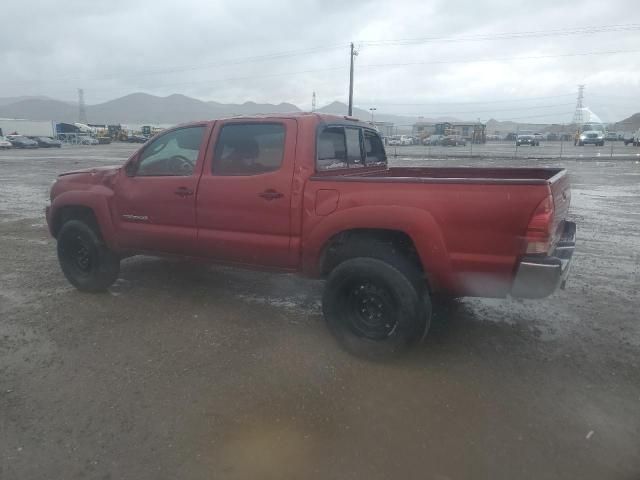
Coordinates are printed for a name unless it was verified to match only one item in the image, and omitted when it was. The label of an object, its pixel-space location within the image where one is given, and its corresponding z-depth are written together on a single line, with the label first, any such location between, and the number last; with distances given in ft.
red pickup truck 11.40
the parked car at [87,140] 217.68
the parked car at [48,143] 193.57
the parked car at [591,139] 160.42
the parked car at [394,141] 201.16
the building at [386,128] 226.17
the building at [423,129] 248.93
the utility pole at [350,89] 137.04
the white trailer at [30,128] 252.01
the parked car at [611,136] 212.68
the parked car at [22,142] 185.06
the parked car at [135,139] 236.43
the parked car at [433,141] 203.92
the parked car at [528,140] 175.81
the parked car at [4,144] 175.73
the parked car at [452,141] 191.31
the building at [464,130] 213.46
